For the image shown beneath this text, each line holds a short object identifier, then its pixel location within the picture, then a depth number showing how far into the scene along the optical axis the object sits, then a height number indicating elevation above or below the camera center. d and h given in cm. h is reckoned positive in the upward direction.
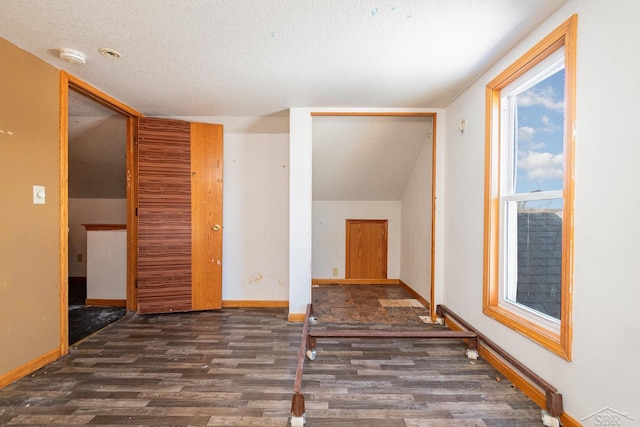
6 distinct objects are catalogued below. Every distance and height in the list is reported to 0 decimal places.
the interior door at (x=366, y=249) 430 -60
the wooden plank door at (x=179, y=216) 292 -7
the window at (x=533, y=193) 143 +12
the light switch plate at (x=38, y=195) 192 +9
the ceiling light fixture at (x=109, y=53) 182 +105
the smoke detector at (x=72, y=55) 183 +103
